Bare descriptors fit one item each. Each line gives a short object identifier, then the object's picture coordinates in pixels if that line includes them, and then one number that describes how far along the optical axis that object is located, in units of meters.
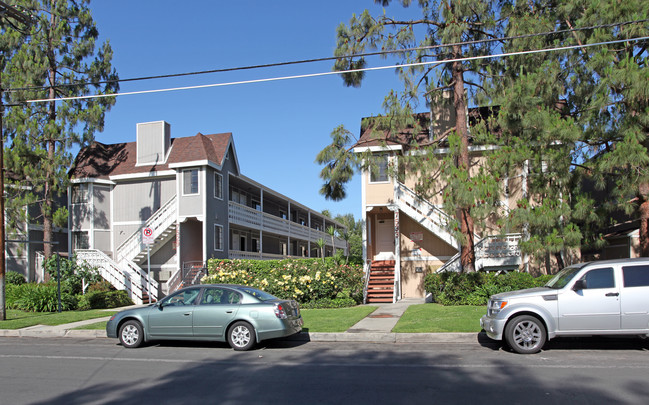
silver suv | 9.43
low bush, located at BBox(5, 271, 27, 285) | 27.30
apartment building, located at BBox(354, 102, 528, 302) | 20.23
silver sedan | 10.70
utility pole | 16.23
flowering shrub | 18.50
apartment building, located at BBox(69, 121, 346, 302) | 25.62
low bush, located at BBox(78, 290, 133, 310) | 20.94
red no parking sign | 18.66
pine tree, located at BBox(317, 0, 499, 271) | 17.05
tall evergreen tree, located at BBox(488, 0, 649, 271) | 13.75
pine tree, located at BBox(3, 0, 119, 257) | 25.55
